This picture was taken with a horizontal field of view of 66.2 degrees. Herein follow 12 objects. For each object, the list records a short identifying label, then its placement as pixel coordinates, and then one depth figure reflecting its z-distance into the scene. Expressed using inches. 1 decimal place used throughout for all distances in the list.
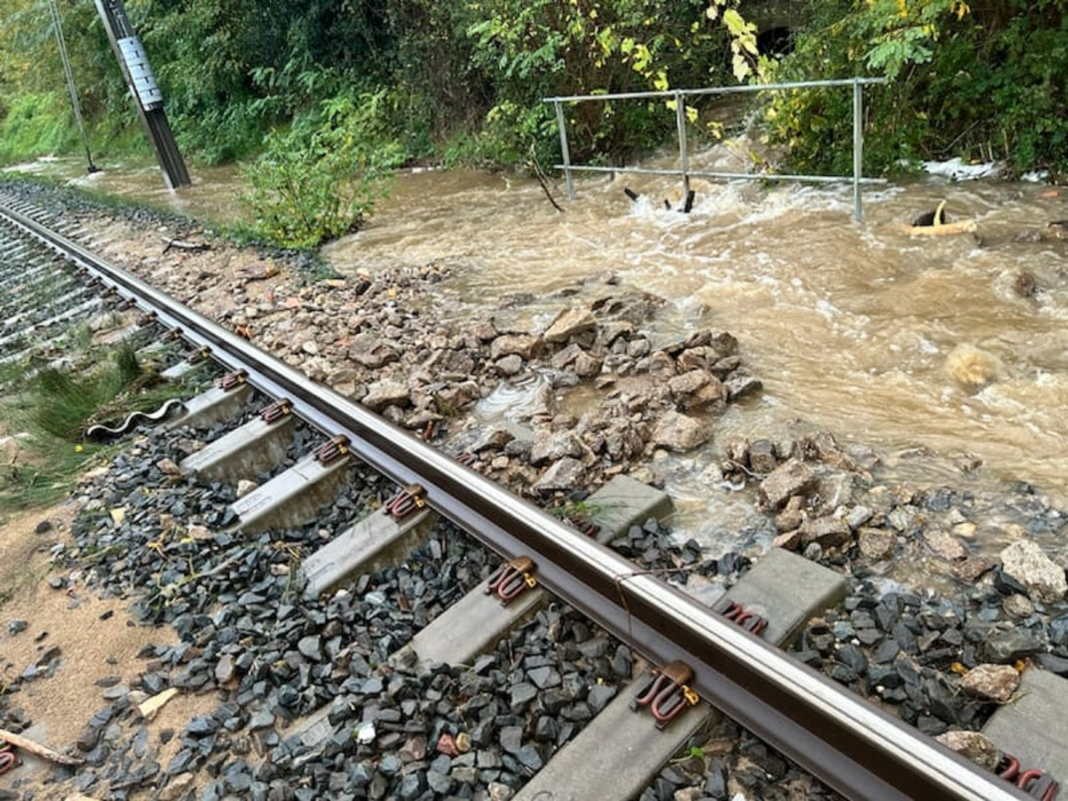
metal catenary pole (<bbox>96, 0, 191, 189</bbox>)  517.0
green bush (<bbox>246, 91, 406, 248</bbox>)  328.5
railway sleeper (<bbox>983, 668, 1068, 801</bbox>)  69.0
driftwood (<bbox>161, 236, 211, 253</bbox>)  350.0
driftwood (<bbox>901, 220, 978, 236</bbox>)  227.1
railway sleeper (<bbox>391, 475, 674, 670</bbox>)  91.8
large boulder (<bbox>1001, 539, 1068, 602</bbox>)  93.6
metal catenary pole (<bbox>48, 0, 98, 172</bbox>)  738.1
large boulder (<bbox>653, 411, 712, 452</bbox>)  136.6
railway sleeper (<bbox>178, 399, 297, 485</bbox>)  142.9
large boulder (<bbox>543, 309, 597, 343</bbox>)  184.2
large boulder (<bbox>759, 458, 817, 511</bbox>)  116.0
